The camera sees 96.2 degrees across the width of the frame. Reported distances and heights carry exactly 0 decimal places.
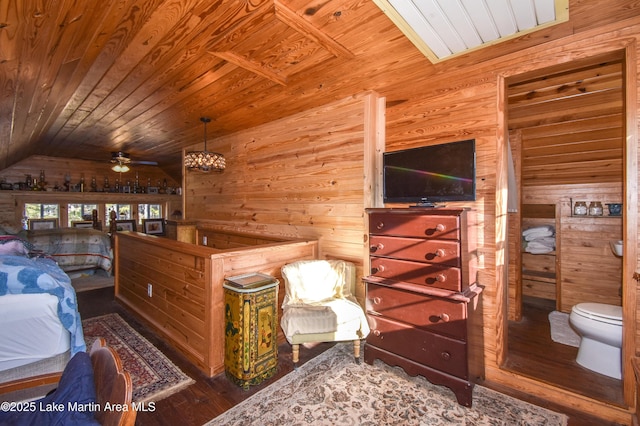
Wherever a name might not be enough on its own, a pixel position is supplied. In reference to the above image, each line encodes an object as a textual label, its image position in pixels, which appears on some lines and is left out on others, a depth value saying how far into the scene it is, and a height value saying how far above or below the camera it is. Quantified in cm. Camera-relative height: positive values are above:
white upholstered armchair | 231 -84
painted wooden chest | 214 -93
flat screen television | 216 +27
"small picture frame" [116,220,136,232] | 664 -34
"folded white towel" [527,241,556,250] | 381 -54
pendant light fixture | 347 +59
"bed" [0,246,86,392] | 192 -77
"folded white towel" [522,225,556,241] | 385 -37
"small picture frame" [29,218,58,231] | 570 -24
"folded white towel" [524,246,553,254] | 380 -60
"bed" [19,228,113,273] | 484 -62
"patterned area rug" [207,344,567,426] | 182 -135
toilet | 220 -106
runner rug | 212 -131
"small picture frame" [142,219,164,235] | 702 -40
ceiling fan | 514 +94
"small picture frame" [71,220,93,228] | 623 -27
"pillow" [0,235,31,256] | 268 -33
